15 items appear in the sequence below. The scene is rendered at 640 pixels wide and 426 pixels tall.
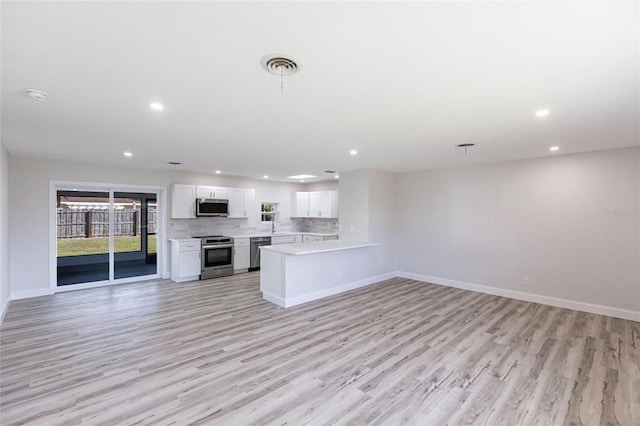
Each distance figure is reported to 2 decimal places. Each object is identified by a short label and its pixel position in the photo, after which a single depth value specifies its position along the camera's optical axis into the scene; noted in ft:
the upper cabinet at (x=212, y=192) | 22.70
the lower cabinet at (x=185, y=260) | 20.80
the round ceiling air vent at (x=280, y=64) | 6.03
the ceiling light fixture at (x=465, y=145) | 13.23
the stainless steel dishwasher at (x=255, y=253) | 24.76
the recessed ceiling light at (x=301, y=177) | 24.77
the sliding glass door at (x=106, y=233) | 19.15
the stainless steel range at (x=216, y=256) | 21.84
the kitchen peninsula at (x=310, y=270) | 15.72
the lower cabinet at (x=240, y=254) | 23.70
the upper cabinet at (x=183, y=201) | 21.59
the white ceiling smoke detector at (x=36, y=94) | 7.62
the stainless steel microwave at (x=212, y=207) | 22.44
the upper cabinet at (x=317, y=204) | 26.45
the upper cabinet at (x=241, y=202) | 24.49
